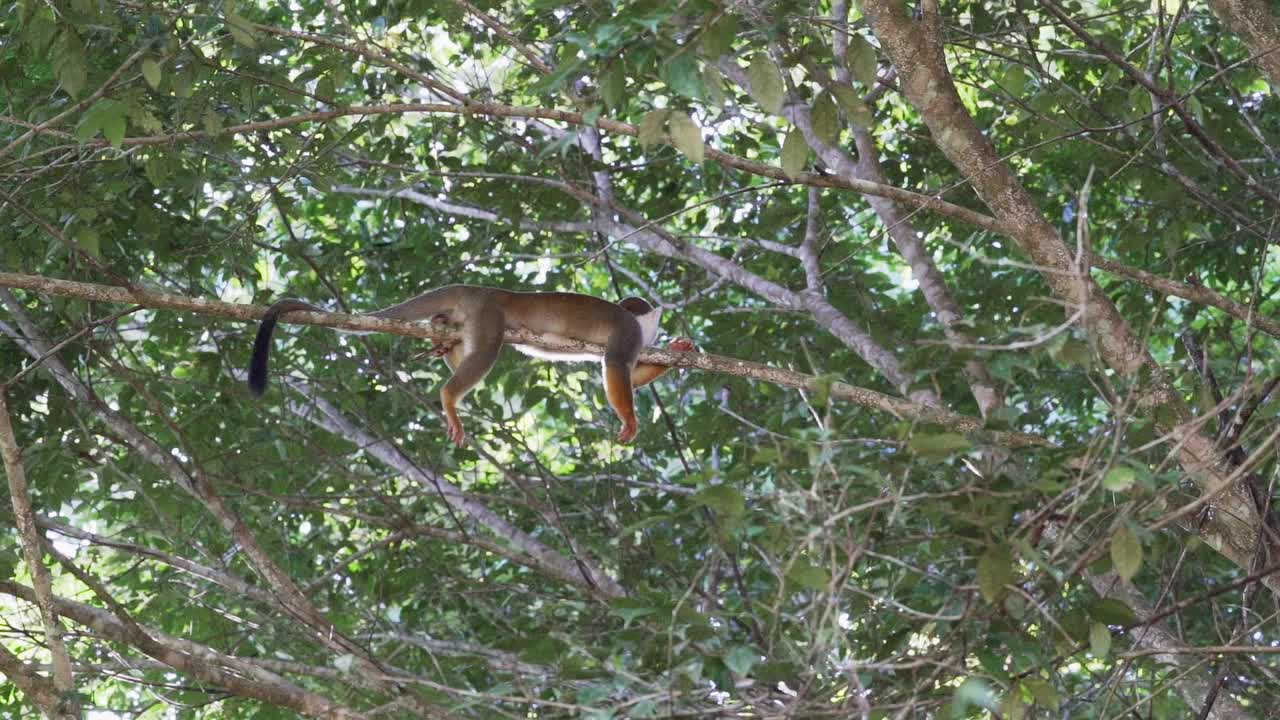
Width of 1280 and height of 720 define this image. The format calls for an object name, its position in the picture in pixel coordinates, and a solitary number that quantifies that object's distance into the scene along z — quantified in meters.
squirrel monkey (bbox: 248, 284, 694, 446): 11.30
